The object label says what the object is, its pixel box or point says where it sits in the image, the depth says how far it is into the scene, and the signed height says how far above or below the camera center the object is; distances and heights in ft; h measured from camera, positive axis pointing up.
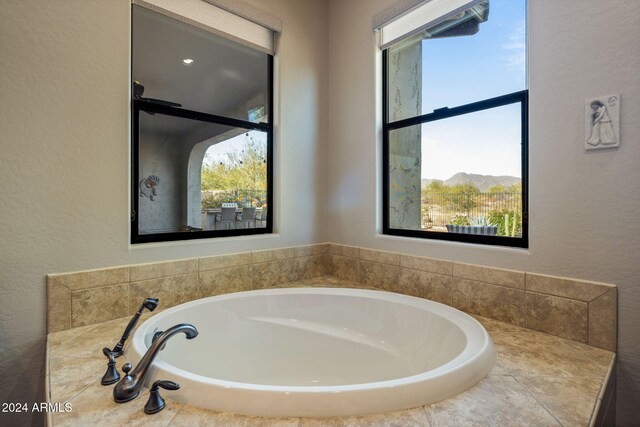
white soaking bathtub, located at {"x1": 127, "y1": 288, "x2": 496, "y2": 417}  4.94 -2.18
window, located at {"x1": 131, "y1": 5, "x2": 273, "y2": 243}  6.08 +1.73
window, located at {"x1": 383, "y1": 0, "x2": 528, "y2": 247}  5.65 +1.77
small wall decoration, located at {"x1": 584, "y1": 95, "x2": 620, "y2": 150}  4.23 +1.24
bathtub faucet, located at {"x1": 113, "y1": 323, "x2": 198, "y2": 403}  3.05 -1.60
